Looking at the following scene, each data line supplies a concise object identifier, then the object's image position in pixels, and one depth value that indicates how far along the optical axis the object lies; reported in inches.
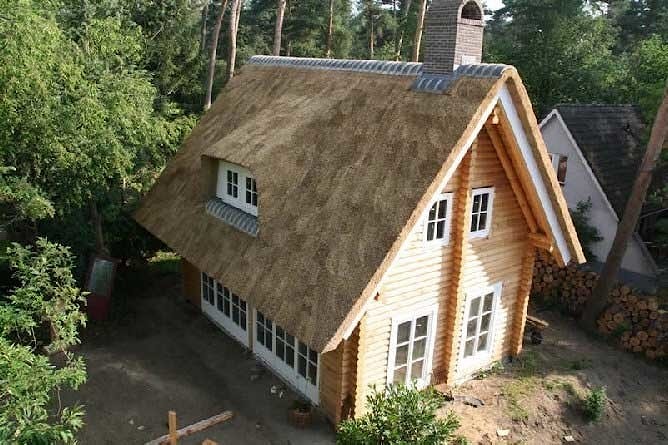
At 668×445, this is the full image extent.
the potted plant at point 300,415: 425.4
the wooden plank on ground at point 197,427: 395.5
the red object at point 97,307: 594.9
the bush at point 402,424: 314.5
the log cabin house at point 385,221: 367.2
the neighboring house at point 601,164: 739.4
